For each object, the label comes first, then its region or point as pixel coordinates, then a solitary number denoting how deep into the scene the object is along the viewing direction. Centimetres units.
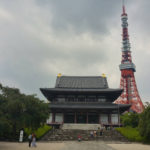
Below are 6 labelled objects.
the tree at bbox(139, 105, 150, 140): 2003
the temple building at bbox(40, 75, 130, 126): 3409
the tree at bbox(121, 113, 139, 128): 2884
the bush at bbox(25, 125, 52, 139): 2262
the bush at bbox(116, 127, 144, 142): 2250
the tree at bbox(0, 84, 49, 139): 1781
